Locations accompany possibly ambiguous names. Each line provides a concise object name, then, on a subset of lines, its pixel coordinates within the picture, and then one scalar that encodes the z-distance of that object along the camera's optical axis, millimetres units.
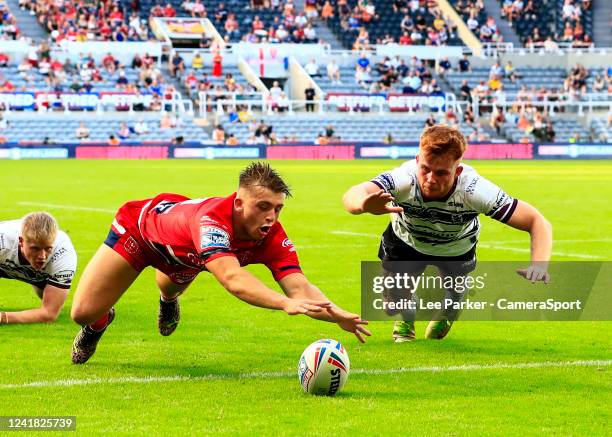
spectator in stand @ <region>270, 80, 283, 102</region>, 57719
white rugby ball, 7695
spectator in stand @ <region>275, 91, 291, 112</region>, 57000
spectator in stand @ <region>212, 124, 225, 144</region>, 53250
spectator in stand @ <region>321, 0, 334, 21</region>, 66688
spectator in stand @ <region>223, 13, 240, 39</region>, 62938
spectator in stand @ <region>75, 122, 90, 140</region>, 52250
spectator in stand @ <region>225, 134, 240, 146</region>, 53562
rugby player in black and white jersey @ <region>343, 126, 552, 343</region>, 8445
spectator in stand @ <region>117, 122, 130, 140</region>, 53031
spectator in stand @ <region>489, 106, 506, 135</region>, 59000
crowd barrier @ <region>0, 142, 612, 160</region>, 51078
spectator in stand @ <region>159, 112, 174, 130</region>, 53219
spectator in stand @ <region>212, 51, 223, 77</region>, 58500
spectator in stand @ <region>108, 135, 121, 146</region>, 51594
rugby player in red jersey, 7195
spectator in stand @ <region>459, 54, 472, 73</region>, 64062
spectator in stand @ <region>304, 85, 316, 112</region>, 59281
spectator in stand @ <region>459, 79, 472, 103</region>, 61156
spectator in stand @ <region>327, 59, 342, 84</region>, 60812
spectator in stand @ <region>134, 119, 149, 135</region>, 53312
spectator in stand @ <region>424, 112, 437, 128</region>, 55562
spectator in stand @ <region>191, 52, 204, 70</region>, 58688
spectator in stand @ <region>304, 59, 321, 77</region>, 60500
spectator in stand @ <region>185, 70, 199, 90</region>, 57312
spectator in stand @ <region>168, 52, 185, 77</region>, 58219
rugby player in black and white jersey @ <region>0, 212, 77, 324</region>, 9914
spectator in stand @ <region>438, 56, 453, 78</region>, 63938
